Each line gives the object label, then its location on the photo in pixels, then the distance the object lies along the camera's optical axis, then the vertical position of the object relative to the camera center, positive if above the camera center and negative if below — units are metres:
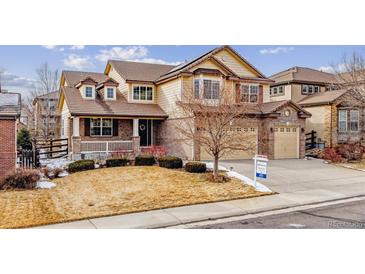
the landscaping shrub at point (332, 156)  16.99 -1.24
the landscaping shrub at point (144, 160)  13.52 -1.19
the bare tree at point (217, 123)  11.48 +0.37
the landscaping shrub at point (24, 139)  16.36 -0.38
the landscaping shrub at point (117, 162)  12.98 -1.24
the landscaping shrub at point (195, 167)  12.38 -1.36
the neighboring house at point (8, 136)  10.57 -0.13
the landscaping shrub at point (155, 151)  14.50 -0.91
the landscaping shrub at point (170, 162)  13.09 -1.24
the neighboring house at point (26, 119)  19.72 +0.88
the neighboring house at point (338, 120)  21.16 +0.92
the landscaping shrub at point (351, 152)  17.45 -1.05
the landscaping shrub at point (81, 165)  11.78 -1.27
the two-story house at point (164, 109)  16.78 +1.36
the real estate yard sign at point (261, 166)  10.26 -1.10
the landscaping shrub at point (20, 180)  9.83 -1.53
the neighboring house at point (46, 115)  19.47 +1.15
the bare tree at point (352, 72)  17.85 +3.86
